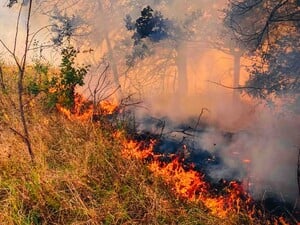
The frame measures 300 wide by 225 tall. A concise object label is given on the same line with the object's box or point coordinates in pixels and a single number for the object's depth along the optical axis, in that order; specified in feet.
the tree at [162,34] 36.40
